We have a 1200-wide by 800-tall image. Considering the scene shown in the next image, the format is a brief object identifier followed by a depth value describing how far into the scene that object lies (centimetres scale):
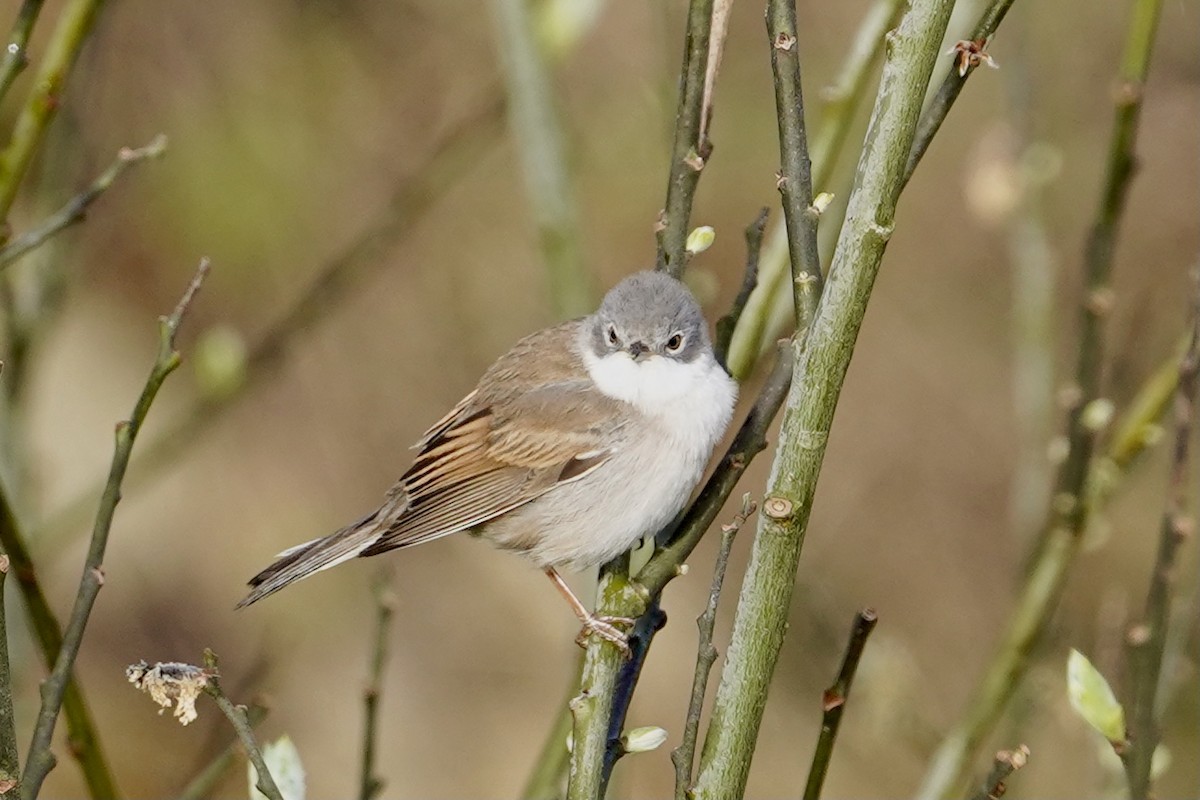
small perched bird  715
